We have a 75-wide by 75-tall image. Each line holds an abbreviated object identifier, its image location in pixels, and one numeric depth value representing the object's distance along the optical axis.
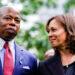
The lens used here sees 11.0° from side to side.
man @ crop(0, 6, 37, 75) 6.40
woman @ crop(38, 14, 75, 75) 6.35
